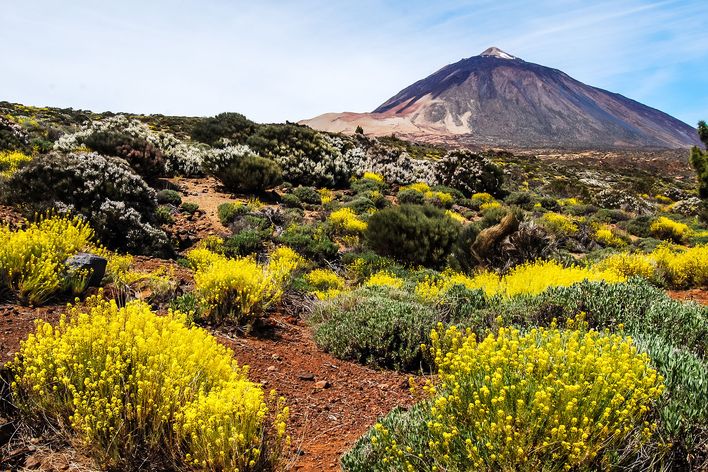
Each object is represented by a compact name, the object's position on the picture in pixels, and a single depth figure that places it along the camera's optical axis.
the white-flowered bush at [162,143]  14.73
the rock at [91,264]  5.09
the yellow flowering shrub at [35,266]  4.50
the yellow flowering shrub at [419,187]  19.42
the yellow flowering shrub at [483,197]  19.37
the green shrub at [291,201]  14.66
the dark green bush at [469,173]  21.30
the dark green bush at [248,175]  14.82
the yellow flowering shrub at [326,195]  15.98
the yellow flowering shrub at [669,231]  16.02
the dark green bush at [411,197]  16.91
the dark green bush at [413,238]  10.54
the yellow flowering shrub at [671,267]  7.94
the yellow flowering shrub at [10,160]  10.60
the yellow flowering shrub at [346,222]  12.23
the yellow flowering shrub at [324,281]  8.21
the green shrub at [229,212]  11.85
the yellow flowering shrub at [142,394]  2.38
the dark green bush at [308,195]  15.79
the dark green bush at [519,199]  19.94
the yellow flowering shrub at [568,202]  22.08
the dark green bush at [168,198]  12.43
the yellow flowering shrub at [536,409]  2.08
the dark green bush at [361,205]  14.84
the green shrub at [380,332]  4.85
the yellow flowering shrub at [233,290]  5.18
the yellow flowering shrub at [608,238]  14.46
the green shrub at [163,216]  10.45
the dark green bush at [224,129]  21.61
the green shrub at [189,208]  12.19
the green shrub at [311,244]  10.41
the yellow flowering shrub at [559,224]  14.15
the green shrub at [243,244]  9.73
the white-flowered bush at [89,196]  8.34
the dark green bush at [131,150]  13.72
